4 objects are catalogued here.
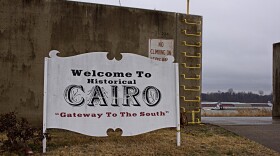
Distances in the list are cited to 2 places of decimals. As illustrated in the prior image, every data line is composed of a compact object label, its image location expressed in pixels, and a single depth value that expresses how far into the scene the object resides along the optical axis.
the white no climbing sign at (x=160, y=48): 11.91
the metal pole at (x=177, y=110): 8.42
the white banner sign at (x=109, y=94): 7.85
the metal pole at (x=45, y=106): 7.50
